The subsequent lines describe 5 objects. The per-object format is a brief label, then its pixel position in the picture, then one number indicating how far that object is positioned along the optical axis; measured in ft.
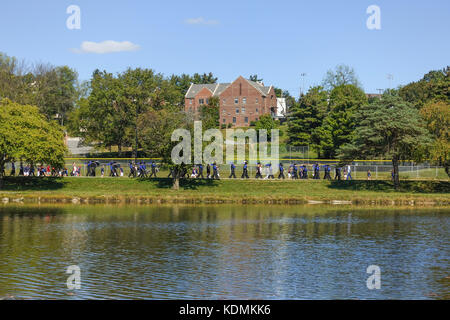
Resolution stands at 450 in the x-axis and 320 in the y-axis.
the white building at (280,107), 546.96
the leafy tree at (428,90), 317.91
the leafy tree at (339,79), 481.46
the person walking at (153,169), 228.02
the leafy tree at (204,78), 622.42
